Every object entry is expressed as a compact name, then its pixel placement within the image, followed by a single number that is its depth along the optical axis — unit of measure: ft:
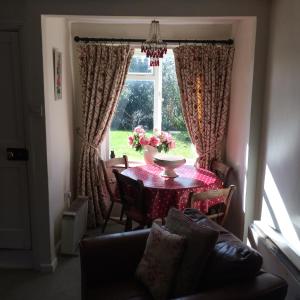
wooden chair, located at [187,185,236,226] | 9.02
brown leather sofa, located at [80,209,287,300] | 5.52
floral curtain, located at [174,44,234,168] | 11.94
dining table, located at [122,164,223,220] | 9.86
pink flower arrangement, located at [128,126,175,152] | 11.50
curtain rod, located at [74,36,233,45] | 12.02
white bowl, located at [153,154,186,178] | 10.57
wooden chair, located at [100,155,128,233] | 11.96
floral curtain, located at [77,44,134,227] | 12.11
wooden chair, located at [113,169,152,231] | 10.00
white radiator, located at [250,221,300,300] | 6.23
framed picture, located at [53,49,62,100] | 10.27
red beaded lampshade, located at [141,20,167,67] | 9.81
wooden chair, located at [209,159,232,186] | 11.35
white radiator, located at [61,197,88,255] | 10.55
